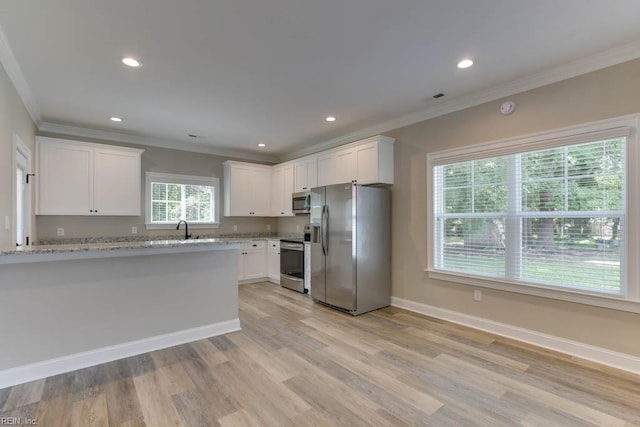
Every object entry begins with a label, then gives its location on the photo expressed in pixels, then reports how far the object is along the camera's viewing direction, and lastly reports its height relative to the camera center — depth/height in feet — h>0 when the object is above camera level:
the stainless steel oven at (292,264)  17.44 -2.77
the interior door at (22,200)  11.41 +0.74
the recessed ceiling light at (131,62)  8.89 +4.67
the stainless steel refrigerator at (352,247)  13.39 -1.38
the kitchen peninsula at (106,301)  7.99 -2.55
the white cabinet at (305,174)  17.63 +2.64
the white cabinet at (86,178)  13.98 +1.97
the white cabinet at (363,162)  14.08 +2.72
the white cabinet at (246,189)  19.83 +1.93
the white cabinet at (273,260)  19.49 -2.77
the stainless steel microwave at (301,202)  18.30 +0.94
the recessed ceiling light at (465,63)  9.11 +4.69
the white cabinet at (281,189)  19.81 +1.91
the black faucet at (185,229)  17.90 -0.67
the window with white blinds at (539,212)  8.85 +0.17
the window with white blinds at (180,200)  17.81 +1.14
